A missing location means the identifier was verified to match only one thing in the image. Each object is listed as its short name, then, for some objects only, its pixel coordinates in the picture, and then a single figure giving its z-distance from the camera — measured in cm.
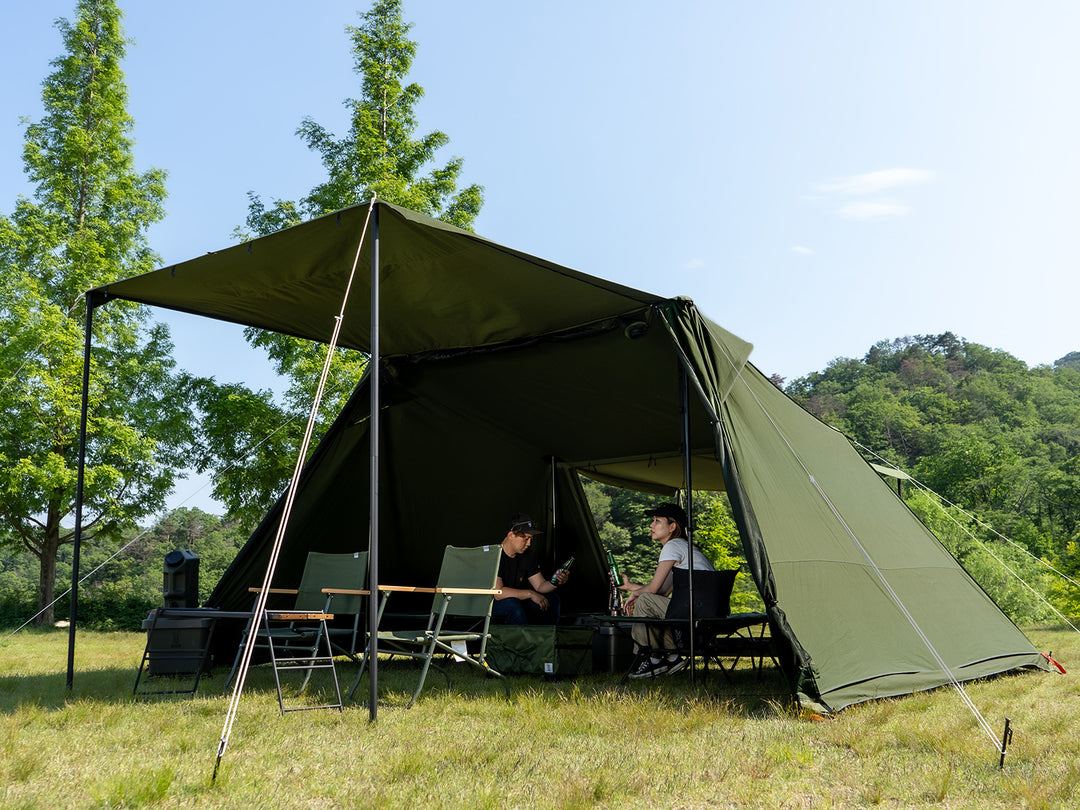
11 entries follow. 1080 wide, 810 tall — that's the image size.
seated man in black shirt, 589
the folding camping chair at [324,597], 489
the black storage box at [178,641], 532
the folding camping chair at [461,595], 431
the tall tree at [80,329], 1129
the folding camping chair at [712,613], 472
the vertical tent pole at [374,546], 360
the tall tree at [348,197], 1120
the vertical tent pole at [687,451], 453
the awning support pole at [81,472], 472
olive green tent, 424
